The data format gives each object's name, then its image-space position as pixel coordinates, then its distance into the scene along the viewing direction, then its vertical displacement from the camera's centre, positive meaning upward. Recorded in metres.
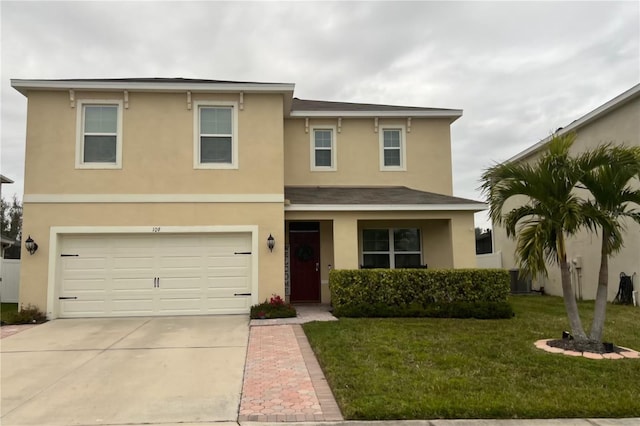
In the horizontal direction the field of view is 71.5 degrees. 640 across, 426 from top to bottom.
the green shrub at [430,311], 10.25 -1.36
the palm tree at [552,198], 6.93 +0.83
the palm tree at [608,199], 6.75 +0.79
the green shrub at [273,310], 10.41 -1.32
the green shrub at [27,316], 10.07 -1.34
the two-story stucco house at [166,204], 10.95 +1.29
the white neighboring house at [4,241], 16.80 +0.67
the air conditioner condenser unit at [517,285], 16.92 -1.32
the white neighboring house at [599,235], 12.34 +0.53
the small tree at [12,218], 33.69 +3.07
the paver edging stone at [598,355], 6.51 -1.55
